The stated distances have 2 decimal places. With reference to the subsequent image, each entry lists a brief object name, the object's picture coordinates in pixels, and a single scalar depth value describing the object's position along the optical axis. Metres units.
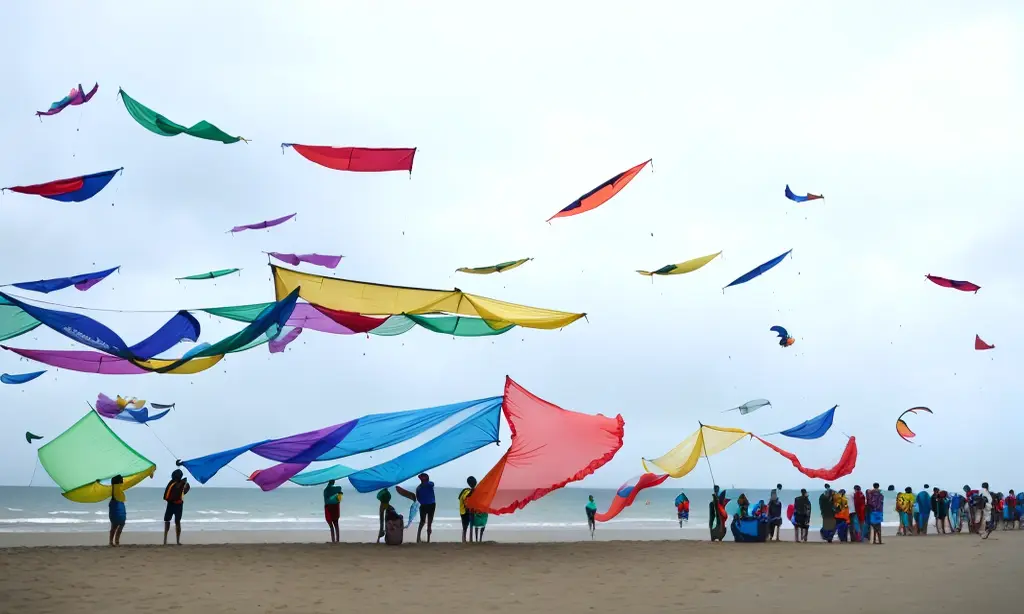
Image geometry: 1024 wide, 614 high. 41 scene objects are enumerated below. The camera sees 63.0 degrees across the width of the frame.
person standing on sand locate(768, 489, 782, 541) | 15.62
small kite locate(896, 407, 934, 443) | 17.58
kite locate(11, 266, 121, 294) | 11.94
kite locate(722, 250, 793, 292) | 13.63
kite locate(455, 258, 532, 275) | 13.00
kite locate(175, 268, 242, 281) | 13.15
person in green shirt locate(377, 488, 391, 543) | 13.64
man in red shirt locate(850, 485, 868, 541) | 15.40
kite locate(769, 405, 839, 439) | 15.86
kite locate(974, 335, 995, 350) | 16.92
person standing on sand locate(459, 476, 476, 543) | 13.31
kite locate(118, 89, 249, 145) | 10.38
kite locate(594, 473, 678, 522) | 14.45
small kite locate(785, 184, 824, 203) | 13.22
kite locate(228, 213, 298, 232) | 13.52
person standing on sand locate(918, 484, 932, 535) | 18.70
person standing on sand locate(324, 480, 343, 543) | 13.65
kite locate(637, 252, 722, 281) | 13.01
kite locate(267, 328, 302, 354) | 12.60
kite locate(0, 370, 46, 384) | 14.52
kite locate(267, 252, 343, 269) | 14.03
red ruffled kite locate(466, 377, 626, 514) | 11.98
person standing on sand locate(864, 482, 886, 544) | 15.02
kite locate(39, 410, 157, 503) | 12.95
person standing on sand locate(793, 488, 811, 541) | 15.75
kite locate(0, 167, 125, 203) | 10.48
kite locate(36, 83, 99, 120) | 11.49
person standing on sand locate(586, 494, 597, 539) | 17.78
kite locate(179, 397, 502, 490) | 12.15
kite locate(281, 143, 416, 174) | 11.12
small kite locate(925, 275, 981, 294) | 15.09
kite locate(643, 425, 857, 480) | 15.09
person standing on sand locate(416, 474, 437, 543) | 13.51
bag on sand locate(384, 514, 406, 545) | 13.25
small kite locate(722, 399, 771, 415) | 15.90
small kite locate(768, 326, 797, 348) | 15.43
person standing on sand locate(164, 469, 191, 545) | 12.55
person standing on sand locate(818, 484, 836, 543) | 15.41
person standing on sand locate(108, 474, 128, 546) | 12.51
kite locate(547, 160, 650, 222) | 11.83
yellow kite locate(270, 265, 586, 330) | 11.42
